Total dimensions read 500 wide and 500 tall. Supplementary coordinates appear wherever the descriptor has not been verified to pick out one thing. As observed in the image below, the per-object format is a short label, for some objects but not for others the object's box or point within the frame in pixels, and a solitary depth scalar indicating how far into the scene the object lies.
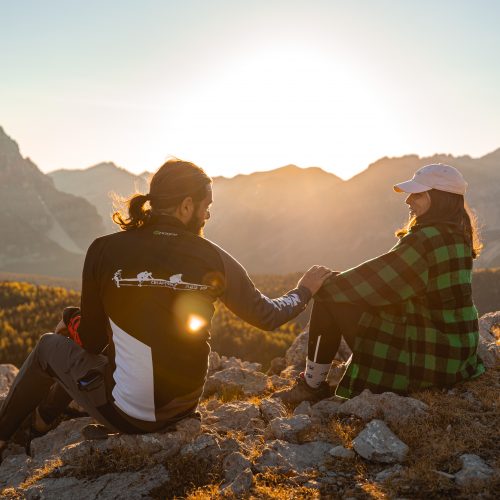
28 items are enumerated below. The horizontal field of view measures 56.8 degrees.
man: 3.01
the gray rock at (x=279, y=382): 6.52
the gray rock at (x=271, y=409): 4.56
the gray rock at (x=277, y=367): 8.15
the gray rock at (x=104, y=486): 3.04
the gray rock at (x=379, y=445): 3.23
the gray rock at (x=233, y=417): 4.52
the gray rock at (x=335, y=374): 5.54
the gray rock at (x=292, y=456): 3.28
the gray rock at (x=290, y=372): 6.98
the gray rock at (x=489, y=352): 5.23
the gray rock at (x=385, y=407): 3.81
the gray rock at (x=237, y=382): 6.48
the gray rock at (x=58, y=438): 4.61
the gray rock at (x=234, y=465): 3.20
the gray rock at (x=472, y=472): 2.76
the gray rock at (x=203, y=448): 3.45
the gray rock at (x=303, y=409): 4.57
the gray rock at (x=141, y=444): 3.41
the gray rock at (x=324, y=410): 4.18
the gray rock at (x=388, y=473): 2.99
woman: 3.93
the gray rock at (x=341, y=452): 3.37
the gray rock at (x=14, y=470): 3.88
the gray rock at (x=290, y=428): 3.84
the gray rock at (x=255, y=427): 4.21
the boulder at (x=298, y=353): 7.50
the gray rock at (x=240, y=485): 2.91
